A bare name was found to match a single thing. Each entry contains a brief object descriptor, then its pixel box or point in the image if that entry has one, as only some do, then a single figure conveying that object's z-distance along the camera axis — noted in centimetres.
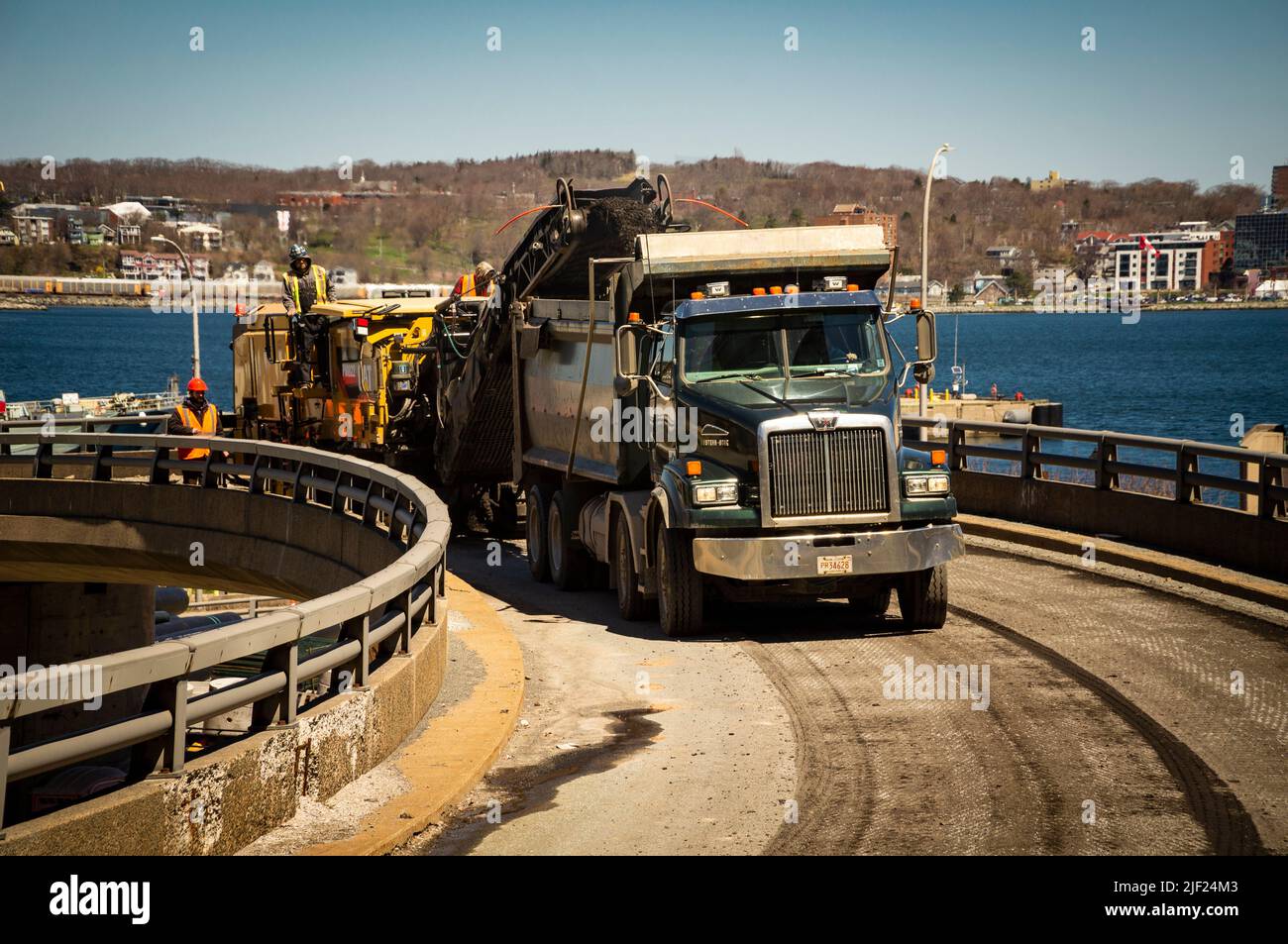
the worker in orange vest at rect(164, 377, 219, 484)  2252
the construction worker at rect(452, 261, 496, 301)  2201
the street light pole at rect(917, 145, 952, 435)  2990
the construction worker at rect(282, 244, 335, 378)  2606
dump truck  1348
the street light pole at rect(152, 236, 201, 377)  5327
